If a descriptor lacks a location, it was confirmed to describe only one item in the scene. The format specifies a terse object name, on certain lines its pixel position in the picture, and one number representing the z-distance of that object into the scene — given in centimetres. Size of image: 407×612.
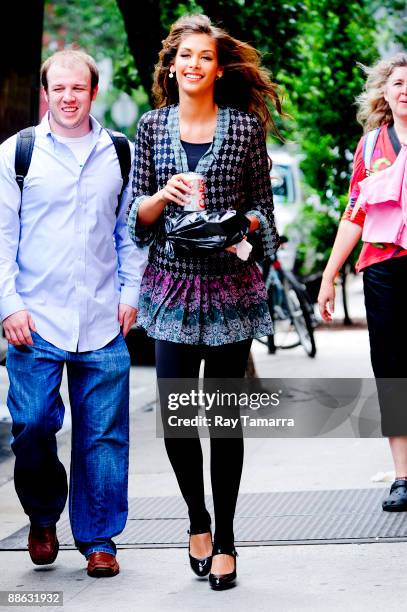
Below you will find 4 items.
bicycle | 2138
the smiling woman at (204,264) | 799
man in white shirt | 822
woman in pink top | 982
